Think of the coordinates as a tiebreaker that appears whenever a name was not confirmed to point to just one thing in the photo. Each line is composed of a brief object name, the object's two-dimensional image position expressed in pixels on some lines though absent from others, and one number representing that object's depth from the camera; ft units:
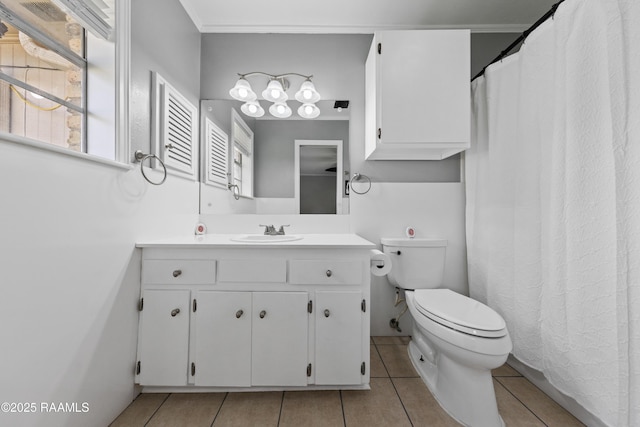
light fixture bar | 6.39
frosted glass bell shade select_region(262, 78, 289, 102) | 6.40
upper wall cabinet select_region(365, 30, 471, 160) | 5.50
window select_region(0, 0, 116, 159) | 3.14
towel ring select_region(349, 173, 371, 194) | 6.87
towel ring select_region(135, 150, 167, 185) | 4.57
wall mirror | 6.66
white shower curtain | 3.33
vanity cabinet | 4.58
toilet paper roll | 4.95
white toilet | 4.00
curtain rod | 4.32
